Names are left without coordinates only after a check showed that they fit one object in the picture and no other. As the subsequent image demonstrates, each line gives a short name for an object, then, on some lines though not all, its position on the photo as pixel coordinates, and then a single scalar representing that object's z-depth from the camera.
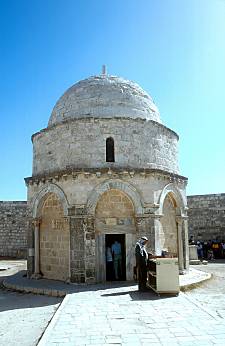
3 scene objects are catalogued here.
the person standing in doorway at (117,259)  11.52
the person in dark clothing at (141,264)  9.40
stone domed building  11.28
